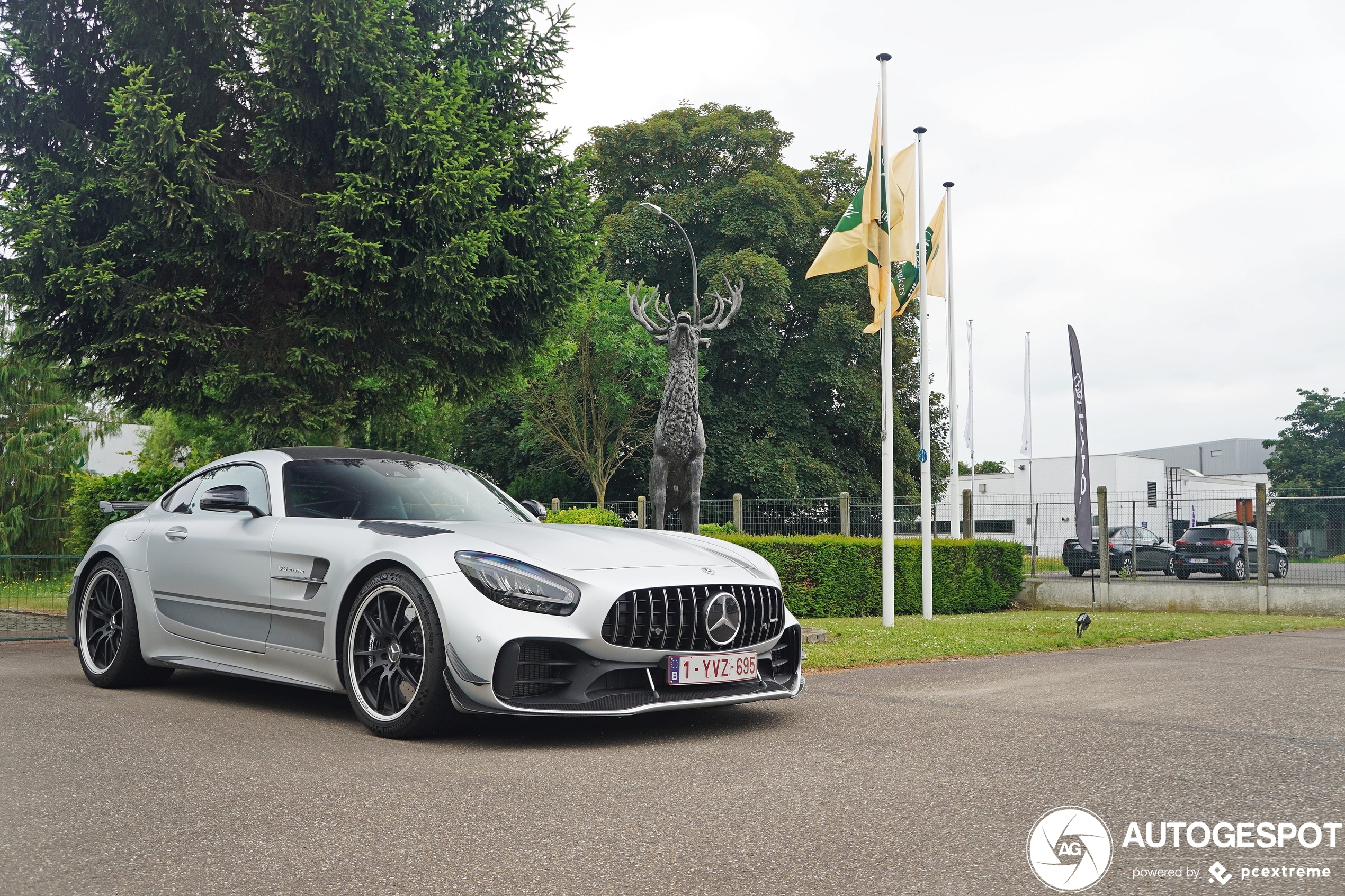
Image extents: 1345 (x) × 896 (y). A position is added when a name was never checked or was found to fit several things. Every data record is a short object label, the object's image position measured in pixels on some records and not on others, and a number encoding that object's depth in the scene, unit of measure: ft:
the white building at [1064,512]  74.59
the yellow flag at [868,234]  49.14
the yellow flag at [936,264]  61.57
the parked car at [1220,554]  66.23
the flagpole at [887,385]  46.62
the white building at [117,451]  141.49
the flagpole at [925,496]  49.98
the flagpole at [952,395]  72.57
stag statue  46.88
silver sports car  17.03
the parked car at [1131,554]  71.46
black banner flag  61.16
